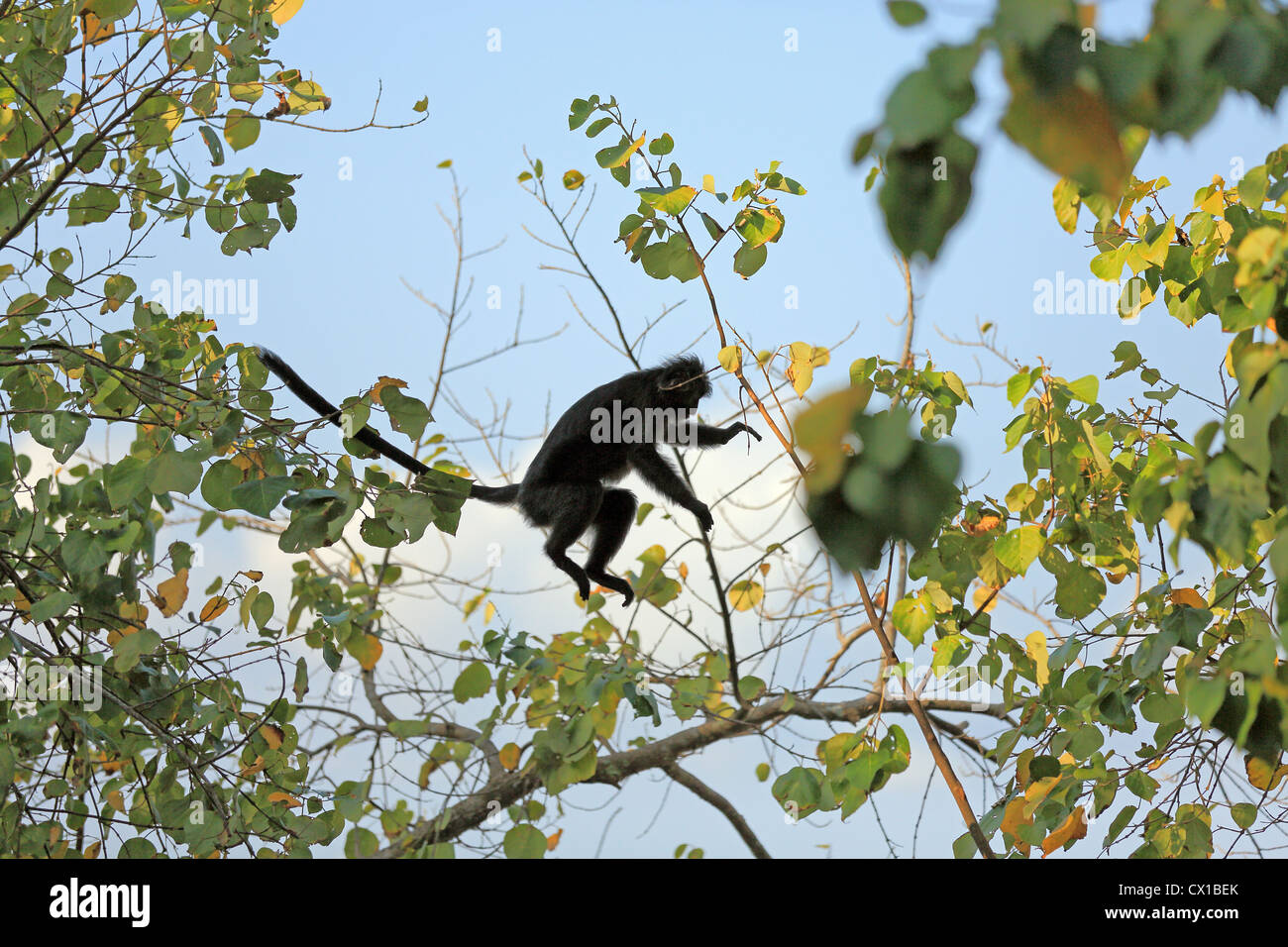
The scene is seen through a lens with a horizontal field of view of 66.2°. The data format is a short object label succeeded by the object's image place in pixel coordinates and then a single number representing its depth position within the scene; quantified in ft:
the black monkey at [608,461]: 15.26
